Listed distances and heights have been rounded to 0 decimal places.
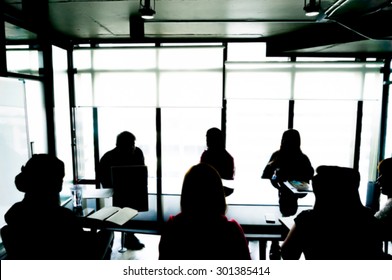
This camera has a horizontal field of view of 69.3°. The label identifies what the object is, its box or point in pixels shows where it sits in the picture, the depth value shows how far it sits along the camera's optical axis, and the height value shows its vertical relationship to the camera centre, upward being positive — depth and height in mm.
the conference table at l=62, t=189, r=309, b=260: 2113 -894
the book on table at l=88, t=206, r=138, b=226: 2143 -824
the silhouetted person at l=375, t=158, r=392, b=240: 2043 -591
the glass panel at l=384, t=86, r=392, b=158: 4921 -452
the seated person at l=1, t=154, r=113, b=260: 1609 -647
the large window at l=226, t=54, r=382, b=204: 4715 +282
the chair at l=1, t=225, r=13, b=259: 1625 -757
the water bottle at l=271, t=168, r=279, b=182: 3022 -704
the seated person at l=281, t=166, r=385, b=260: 1585 -645
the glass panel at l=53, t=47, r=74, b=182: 4707 -10
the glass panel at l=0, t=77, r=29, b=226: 3240 -340
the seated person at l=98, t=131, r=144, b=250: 3148 -526
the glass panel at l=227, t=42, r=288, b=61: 4824 +1024
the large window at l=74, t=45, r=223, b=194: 4773 +458
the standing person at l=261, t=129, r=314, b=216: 3072 -573
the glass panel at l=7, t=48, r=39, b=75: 3646 +670
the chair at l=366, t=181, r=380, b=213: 2966 -926
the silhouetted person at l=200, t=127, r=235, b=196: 3283 -519
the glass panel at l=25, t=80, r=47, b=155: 4172 -101
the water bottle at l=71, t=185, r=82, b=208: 2469 -752
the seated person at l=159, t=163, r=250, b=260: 1478 -633
